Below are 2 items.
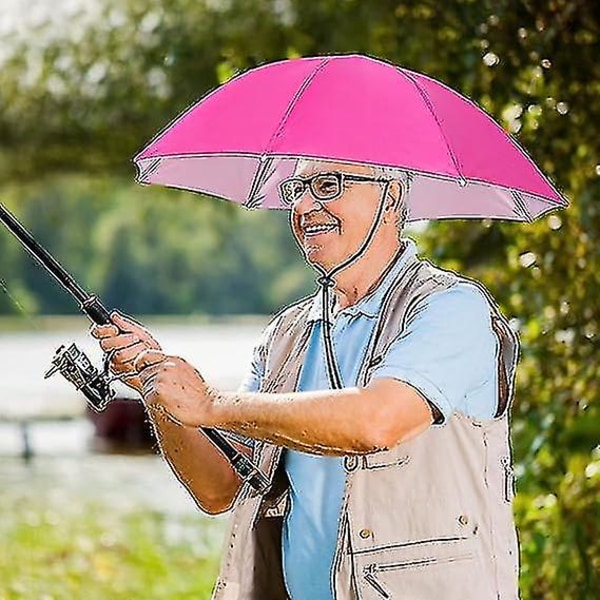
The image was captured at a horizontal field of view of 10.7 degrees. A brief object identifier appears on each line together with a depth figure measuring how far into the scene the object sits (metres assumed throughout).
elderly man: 4.62
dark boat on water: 33.44
